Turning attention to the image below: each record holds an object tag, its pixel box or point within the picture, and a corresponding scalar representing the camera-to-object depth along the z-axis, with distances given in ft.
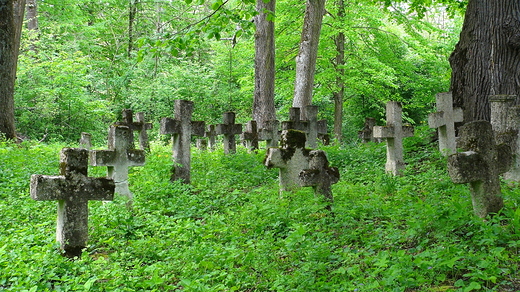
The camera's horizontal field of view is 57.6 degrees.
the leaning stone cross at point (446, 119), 28.94
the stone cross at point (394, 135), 29.78
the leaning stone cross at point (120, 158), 23.41
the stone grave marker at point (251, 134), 42.39
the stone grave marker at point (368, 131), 50.15
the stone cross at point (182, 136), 30.60
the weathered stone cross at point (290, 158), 22.74
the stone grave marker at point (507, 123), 21.66
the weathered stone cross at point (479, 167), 14.89
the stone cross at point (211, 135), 51.83
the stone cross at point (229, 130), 40.41
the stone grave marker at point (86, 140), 46.24
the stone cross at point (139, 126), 44.70
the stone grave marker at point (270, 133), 38.59
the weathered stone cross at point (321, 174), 20.89
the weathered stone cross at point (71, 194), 16.94
